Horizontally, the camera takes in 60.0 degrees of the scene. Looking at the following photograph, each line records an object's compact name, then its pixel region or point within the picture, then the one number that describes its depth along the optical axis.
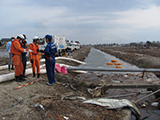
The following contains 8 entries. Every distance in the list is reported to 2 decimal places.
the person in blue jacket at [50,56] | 5.26
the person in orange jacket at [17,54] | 5.08
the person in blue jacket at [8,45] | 7.51
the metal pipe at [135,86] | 6.61
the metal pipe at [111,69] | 8.74
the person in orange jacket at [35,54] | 5.91
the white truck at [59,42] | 17.70
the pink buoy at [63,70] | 8.49
